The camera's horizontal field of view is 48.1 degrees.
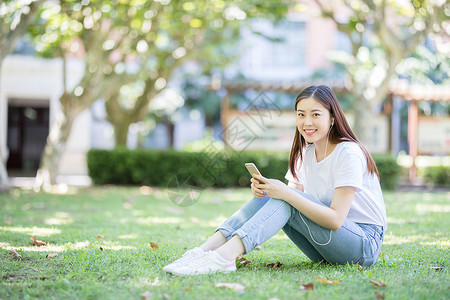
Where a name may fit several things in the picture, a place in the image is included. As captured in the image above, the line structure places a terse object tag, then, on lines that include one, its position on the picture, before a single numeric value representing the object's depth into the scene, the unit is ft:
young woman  10.07
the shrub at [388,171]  39.68
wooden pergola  44.55
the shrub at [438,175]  44.57
